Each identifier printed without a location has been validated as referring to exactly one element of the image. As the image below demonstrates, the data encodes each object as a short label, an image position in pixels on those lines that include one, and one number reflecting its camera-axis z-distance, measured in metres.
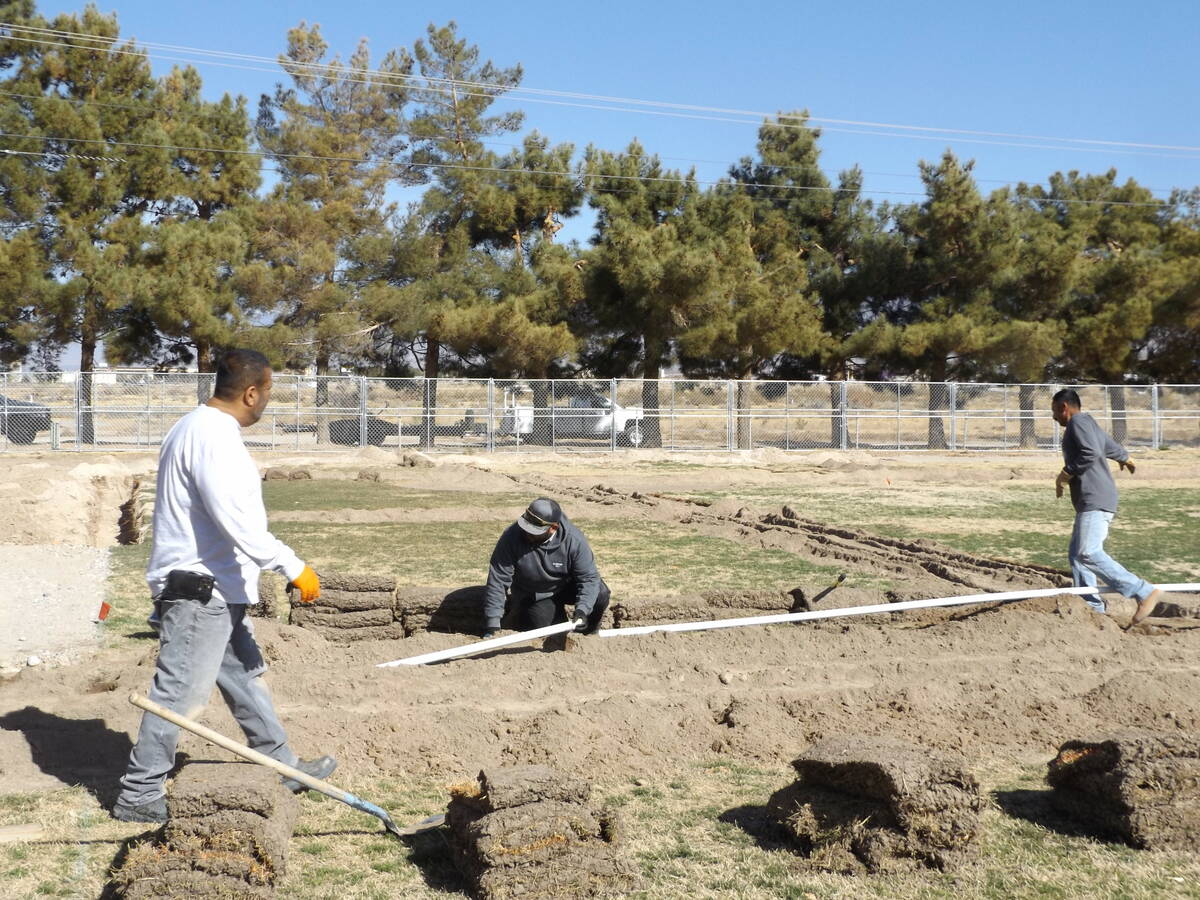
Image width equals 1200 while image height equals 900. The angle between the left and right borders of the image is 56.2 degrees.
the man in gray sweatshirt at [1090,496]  8.43
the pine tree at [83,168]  31.64
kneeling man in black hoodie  7.21
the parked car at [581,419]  31.69
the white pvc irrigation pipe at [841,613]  7.41
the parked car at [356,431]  31.27
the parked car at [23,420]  29.62
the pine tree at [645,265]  33.56
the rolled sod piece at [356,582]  7.61
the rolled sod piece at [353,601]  7.62
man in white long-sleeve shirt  4.45
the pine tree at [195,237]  32.16
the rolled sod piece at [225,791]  3.90
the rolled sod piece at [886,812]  4.21
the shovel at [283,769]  4.26
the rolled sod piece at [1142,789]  4.40
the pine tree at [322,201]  34.09
